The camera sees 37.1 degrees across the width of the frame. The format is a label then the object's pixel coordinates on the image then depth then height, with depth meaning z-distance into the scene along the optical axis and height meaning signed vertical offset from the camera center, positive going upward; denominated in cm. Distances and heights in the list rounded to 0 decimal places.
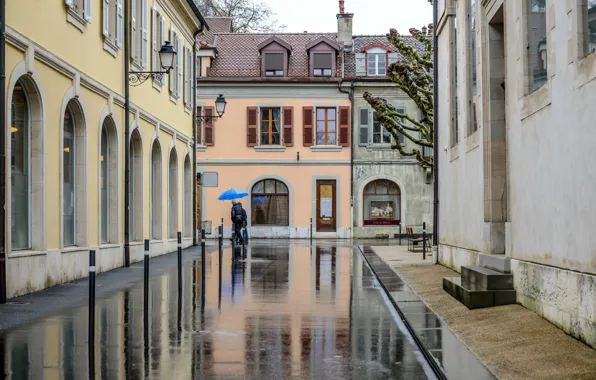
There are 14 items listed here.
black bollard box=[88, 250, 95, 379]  830 -78
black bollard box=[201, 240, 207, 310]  1295 -106
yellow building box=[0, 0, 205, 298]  1456 +173
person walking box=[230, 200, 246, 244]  2748 -5
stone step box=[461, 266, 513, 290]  1242 -93
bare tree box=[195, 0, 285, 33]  5444 +1254
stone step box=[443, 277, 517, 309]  1193 -114
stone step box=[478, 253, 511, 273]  1293 -73
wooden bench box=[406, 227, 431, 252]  3021 -86
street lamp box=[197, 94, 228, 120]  3200 +402
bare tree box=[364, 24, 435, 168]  2886 +441
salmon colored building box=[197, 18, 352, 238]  4597 +341
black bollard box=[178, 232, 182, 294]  1380 -87
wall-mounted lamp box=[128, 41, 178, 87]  2064 +366
